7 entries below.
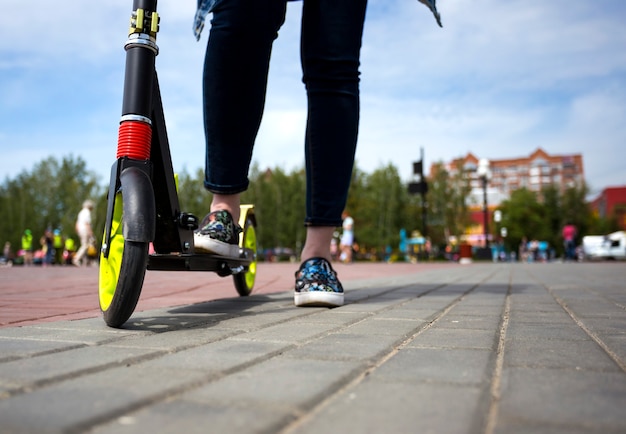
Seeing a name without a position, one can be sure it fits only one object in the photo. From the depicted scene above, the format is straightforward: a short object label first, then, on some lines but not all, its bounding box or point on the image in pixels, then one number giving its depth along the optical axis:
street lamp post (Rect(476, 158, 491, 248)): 24.31
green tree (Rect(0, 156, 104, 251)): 50.31
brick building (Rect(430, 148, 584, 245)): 126.38
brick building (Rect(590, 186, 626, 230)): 84.97
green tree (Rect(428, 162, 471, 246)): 51.31
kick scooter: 1.76
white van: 31.03
